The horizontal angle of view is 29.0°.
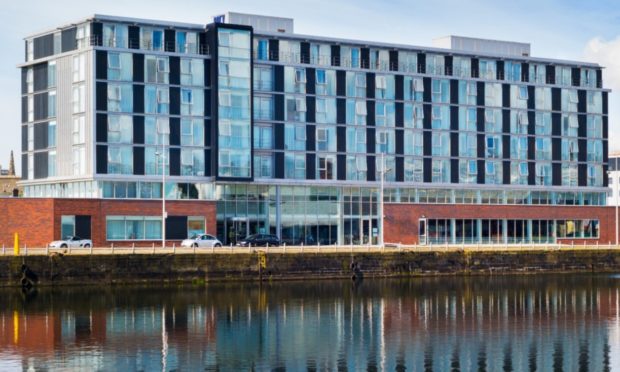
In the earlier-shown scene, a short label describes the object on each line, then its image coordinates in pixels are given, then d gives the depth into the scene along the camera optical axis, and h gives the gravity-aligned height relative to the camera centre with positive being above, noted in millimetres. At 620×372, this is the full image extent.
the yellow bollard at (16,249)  88062 -1356
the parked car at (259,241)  112875 -1186
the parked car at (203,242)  110500 -1198
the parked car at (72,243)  105188 -1123
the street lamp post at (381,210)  117862 +1766
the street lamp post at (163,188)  106062 +3830
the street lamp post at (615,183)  139550 +5268
